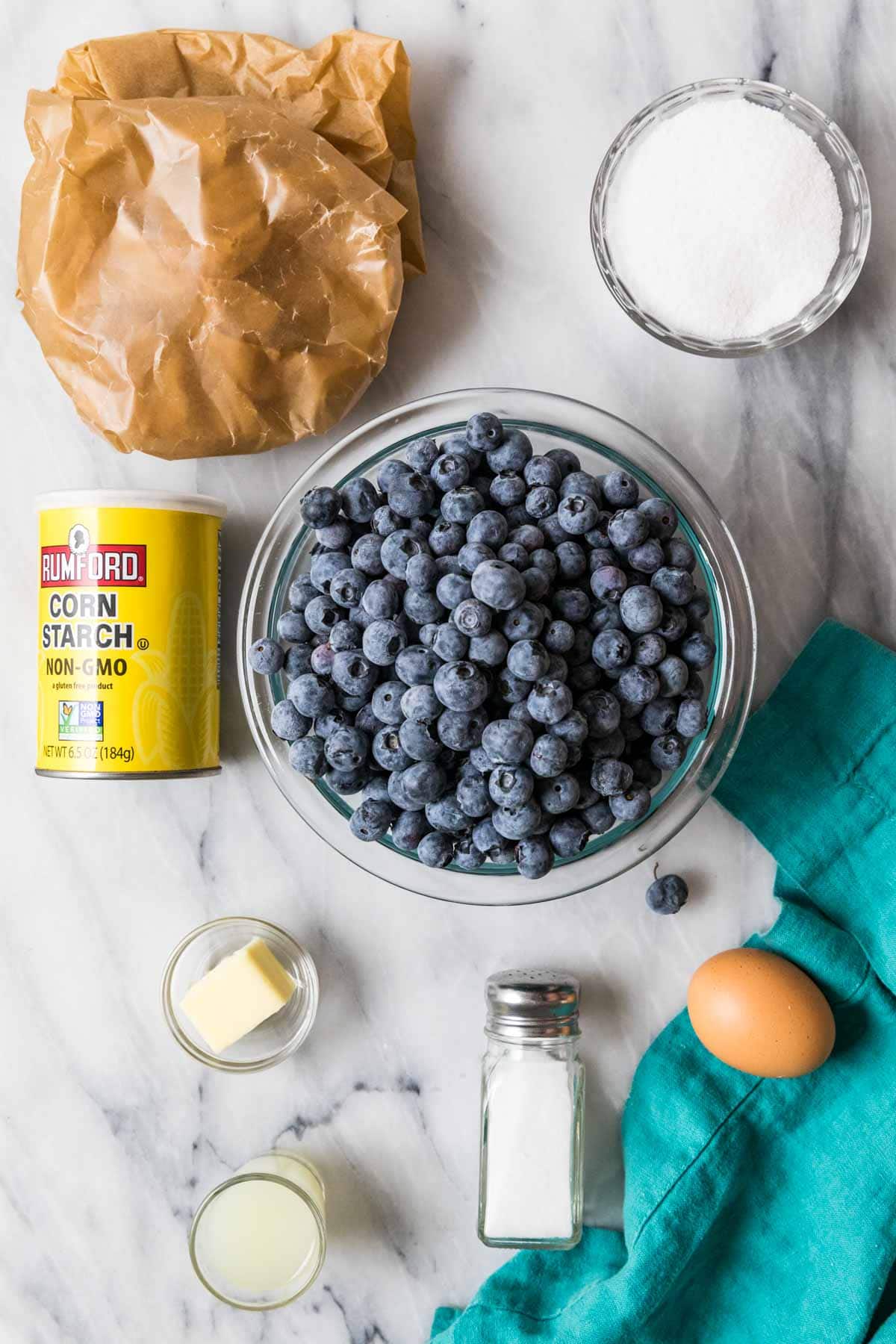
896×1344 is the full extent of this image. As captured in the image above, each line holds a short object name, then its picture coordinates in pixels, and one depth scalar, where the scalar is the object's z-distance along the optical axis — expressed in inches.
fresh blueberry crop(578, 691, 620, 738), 25.2
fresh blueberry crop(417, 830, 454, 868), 26.5
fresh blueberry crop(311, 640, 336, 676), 26.9
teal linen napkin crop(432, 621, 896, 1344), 32.2
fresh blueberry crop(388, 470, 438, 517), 26.5
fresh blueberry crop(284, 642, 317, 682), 27.7
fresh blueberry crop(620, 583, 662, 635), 25.3
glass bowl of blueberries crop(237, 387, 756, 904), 24.6
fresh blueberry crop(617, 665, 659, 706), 25.5
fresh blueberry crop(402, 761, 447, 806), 25.2
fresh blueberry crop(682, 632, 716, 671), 26.7
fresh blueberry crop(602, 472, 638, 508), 27.1
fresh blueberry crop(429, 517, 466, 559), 25.7
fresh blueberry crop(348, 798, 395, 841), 27.0
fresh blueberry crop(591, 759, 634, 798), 25.6
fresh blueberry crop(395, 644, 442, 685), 25.1
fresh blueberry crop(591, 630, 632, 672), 25.3
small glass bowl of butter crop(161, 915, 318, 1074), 32.3
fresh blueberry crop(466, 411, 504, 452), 27.3
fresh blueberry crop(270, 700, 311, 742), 27.5
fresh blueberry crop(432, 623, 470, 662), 24.5
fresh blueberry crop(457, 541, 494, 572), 24.9
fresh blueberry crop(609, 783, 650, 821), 26.3
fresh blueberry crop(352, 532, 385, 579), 26.5
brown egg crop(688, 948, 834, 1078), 30.4
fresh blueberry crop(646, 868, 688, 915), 32.8
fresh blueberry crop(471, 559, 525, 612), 23.7
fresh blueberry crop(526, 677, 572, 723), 23.9
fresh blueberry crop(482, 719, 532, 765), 24.2
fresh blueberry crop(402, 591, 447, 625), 25.3
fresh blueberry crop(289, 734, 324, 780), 27.3
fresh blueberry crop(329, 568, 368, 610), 26.5
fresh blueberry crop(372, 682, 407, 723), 25.7
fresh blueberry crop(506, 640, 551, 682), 24.0
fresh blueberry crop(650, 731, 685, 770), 26.7
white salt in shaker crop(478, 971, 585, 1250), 31.9
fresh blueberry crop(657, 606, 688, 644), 26.2
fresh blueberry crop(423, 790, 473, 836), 25.9
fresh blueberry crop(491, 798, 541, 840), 25.0
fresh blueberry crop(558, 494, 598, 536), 25.7
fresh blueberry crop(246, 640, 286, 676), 27.9
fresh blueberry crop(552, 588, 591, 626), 25.6
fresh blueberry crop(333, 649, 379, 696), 26.0
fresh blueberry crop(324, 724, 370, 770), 26.2
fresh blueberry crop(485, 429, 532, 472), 27.2
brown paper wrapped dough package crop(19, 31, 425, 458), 30.1
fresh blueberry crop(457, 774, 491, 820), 25.4
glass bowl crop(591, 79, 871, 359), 31.4
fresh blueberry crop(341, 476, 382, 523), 28.1
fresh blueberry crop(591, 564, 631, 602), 25.8
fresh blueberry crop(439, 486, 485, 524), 25.9
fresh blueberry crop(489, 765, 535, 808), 24.5
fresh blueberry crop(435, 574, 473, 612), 24.8
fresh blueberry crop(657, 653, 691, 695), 26.0
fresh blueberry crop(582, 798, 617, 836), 26.8
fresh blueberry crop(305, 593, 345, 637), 27.3
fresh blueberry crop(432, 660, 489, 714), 23.9
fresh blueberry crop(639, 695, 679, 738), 26.5
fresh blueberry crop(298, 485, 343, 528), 27.8
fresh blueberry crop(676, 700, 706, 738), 26.8
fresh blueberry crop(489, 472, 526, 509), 26.5
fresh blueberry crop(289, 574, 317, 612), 28.3
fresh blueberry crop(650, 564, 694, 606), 26.1
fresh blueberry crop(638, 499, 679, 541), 27.0
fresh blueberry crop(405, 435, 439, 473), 27.6
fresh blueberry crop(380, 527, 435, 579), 25.9
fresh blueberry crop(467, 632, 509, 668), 24.2
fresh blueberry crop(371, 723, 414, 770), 25.8
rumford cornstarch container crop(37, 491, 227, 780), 29.7
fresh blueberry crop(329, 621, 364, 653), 26.6
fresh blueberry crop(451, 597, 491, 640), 24.0
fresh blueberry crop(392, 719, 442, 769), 24.8
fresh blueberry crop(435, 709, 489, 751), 24.6
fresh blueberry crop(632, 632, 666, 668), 25.7
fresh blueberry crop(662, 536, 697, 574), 26.7
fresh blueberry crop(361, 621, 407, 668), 25.4
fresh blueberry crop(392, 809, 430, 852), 26.7
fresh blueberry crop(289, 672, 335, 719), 26.6
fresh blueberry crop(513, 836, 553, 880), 26.1
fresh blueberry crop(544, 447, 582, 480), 27.7
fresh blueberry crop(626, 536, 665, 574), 26.1
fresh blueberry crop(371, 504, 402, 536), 26.9
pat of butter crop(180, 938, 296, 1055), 32.2
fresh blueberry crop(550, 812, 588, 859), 26.5
